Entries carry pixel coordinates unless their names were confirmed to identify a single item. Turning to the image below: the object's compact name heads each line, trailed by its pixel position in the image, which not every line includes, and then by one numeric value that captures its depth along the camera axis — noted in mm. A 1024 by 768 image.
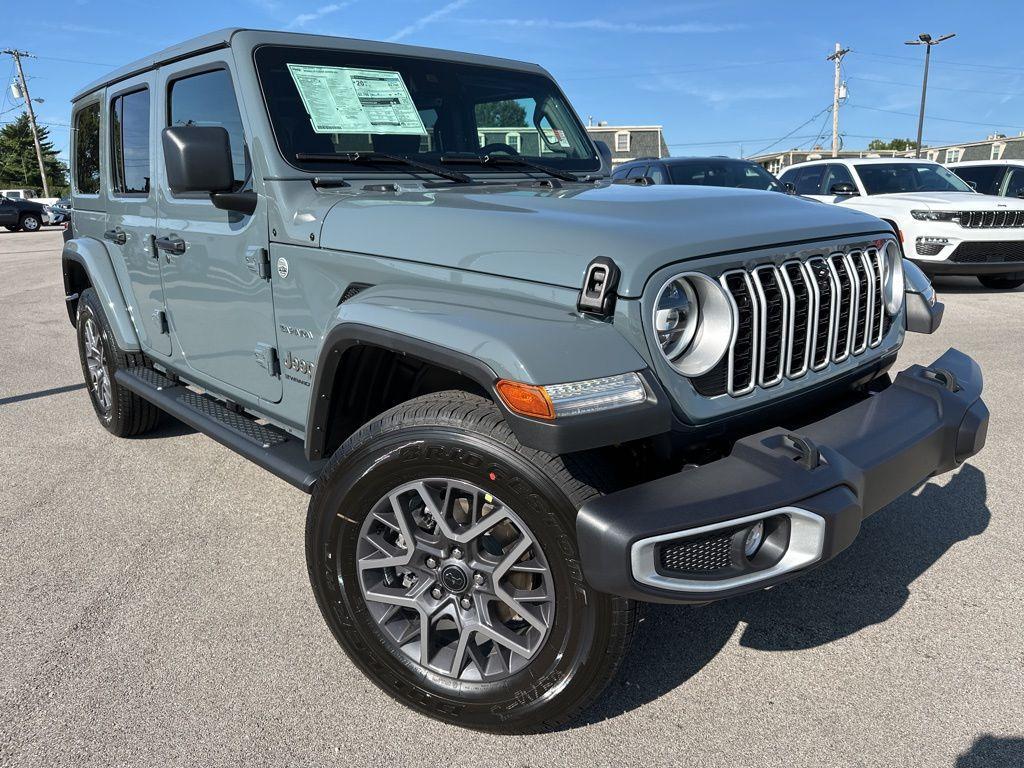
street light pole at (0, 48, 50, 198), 49719
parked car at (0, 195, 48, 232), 30000
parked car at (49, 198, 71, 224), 33641
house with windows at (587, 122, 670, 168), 42422
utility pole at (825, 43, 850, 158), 40812
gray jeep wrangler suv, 1829
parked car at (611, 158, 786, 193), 9641
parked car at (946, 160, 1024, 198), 11492
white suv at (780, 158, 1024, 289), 8883
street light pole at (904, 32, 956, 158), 30286
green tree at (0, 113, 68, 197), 56031
